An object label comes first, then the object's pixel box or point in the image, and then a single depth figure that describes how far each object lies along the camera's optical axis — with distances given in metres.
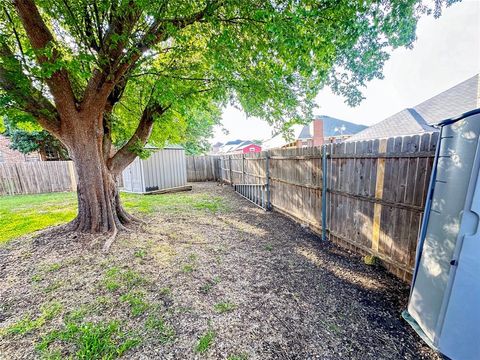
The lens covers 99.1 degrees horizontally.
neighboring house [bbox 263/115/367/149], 17.99
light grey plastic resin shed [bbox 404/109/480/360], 1.50
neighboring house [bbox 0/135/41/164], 14.20
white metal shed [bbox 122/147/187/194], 10.23
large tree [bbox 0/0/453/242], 2.80
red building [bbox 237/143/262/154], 32.08
